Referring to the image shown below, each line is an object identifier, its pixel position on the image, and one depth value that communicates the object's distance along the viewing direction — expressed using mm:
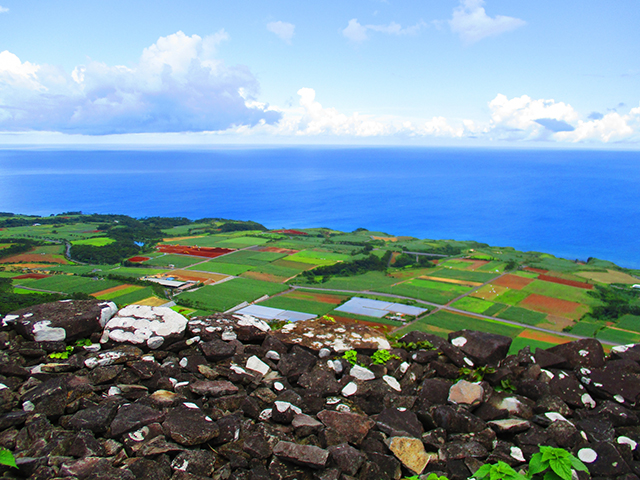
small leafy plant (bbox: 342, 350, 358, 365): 7183
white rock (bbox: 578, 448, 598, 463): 4946
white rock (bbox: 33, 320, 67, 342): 6977
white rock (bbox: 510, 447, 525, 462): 4969
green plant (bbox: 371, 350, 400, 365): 7145
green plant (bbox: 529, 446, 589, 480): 4484
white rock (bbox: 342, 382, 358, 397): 6275
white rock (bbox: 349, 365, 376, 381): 6699
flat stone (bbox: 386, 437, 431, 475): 4906
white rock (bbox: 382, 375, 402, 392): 6555
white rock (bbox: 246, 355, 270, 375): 6867
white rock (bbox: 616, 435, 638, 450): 5195
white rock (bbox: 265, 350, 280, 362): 7309
